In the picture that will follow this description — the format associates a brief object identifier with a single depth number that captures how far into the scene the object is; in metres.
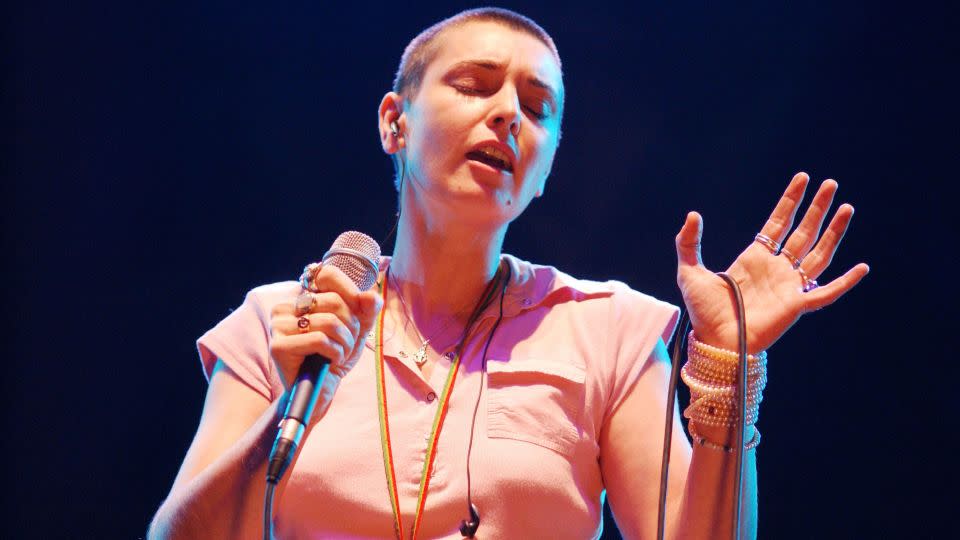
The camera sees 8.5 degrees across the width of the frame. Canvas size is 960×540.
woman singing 6.25
